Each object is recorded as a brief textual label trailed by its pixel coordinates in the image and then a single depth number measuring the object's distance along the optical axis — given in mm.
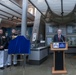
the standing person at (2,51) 4188
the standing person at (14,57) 4506
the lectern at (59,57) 3747
